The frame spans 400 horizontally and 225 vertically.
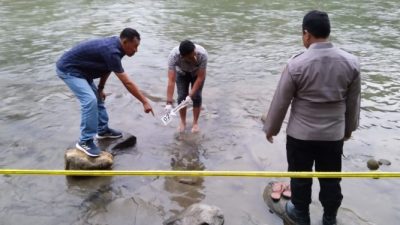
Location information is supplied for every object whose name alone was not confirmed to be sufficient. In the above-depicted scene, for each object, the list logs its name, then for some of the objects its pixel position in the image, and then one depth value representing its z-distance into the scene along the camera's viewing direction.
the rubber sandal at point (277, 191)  4.76
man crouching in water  5.77
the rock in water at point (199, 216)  4.25
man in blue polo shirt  5.18
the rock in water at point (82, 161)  5.40
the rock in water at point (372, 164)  5.75
